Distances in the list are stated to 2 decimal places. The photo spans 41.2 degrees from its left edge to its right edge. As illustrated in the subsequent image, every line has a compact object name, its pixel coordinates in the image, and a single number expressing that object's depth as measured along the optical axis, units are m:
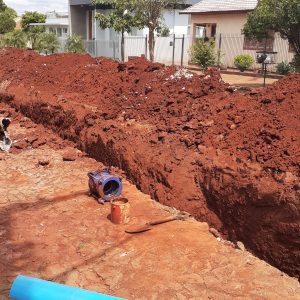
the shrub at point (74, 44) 25.33
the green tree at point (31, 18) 47.28
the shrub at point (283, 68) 20.88
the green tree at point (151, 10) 19.03
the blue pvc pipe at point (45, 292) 1.27
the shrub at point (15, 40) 25.48
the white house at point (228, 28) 23.02
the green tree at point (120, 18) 20.07
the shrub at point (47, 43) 25.48
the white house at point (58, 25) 40.40
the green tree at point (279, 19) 12.48
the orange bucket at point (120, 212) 5.12
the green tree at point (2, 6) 47.62
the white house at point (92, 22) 32.49
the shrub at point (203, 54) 17.53
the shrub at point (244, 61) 23.22
